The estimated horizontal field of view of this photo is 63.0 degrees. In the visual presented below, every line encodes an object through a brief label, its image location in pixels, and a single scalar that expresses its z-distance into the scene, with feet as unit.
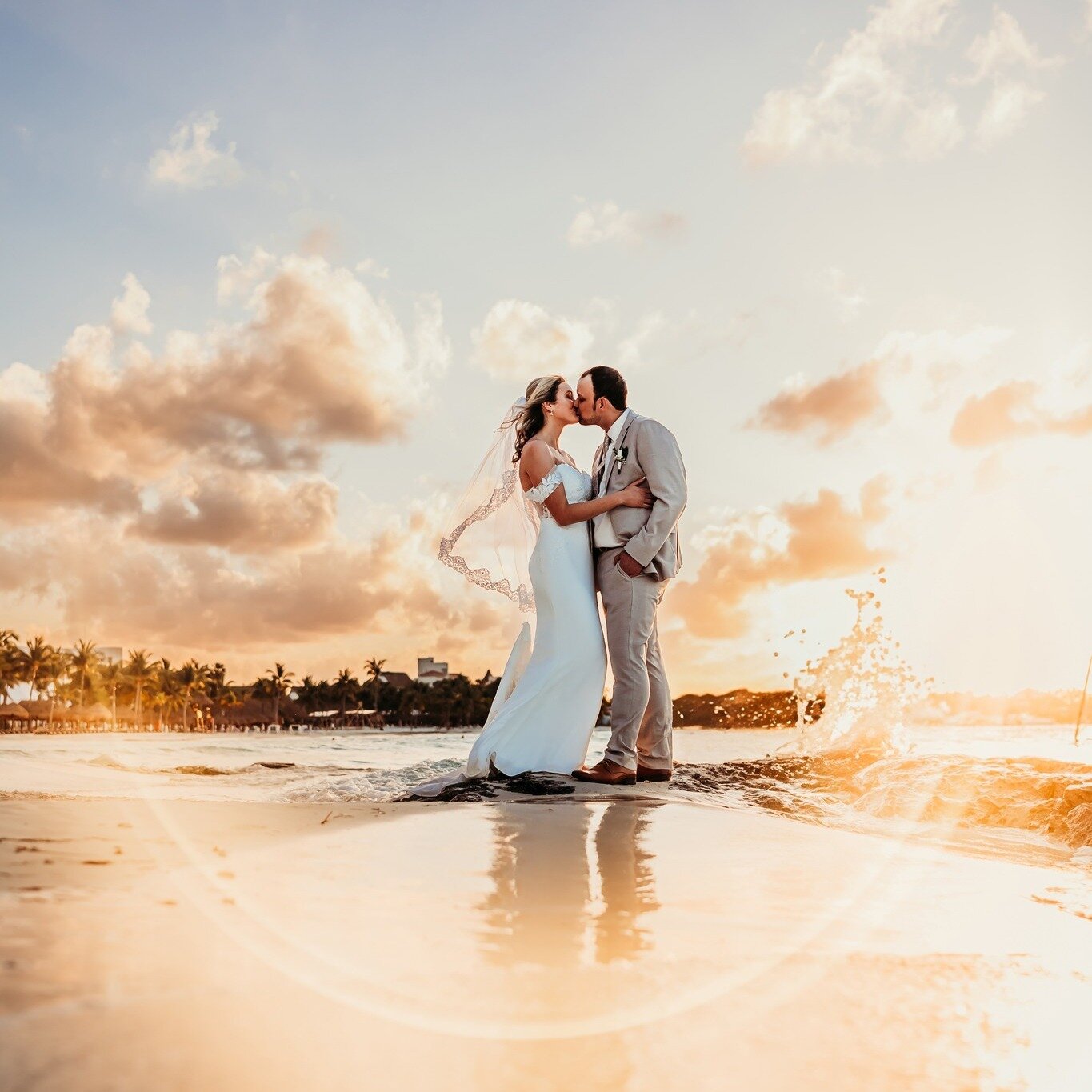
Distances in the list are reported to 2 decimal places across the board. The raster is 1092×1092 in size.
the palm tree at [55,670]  311.27
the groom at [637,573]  18.75
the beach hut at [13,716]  250.57
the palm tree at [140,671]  348.79
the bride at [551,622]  19.06
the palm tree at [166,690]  354.33
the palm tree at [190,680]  364.17
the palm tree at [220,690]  385.09
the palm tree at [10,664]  285.64
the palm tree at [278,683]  426.10
